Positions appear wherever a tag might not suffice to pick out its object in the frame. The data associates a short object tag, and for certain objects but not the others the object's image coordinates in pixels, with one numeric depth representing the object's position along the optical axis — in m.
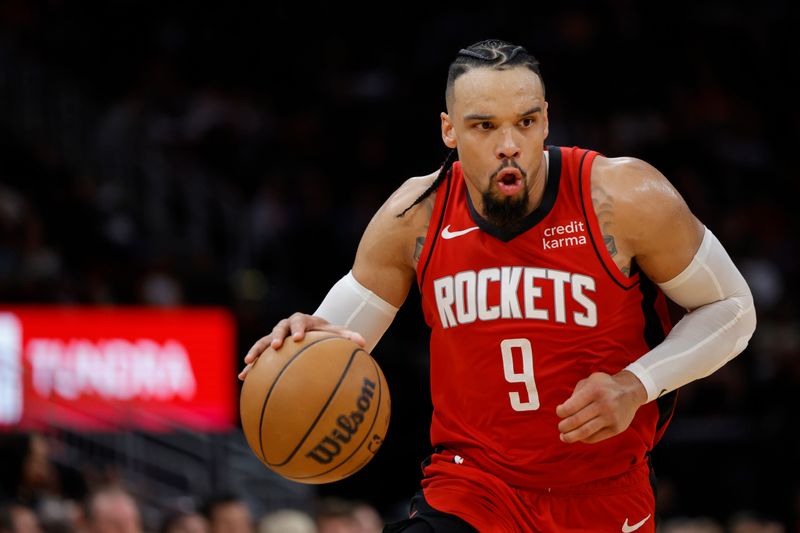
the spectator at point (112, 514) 16.03
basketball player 8.91
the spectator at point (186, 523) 16.30
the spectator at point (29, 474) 17.34
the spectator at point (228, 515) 17.02
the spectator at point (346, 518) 19.17
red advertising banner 20.80
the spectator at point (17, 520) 15.22
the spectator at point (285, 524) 18.05
